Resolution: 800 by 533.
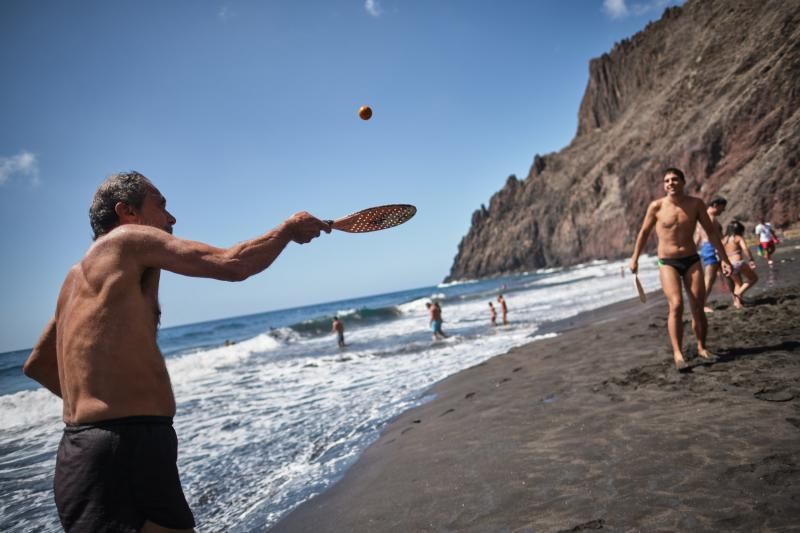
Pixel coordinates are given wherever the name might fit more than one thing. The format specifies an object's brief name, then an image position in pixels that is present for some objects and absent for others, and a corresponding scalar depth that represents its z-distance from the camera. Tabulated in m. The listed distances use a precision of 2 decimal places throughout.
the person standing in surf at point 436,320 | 15.68
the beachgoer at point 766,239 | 12.12
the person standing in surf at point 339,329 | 18.55
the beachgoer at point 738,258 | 7.28
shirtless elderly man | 1.51
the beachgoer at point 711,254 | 7.10
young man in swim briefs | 4.60
